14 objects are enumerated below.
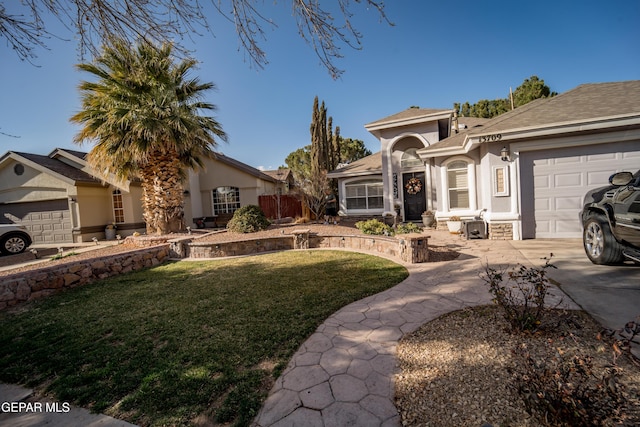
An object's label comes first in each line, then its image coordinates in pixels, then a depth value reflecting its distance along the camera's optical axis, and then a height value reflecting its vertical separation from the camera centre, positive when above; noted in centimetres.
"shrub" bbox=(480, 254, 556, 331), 283 -129
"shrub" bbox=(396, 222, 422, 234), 806 -83
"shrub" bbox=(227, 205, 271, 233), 1016 -45
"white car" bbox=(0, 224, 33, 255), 1041 -70
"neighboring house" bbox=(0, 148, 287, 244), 1280 +96
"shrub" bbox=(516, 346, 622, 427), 154 -123
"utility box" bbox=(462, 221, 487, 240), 890 -105
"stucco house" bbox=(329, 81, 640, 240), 741 +107
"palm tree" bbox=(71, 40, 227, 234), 950 +313
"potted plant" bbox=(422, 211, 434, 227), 1189 -78
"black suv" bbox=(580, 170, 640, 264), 429 -54
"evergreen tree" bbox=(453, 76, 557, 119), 1902 +772
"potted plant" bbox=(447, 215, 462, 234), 1022 -99
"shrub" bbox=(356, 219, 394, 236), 865 -83
